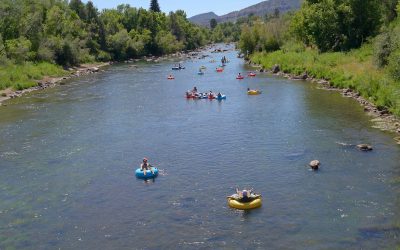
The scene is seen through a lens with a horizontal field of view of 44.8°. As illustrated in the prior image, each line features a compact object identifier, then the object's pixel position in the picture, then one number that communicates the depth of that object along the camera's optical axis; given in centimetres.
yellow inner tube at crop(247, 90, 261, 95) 5453
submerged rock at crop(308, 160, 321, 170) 2807
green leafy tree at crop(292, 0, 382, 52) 6856
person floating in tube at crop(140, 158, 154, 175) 2850
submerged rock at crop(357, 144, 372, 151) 3091
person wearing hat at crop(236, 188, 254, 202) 2352
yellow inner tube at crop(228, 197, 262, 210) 2328
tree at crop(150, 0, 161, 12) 17584
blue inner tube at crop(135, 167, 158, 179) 2806
